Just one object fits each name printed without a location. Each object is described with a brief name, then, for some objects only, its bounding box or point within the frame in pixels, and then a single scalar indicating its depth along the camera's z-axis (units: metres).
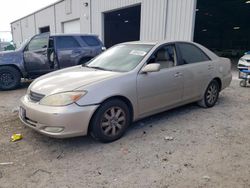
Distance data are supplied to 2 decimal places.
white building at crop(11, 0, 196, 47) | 8.91
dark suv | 7.08
